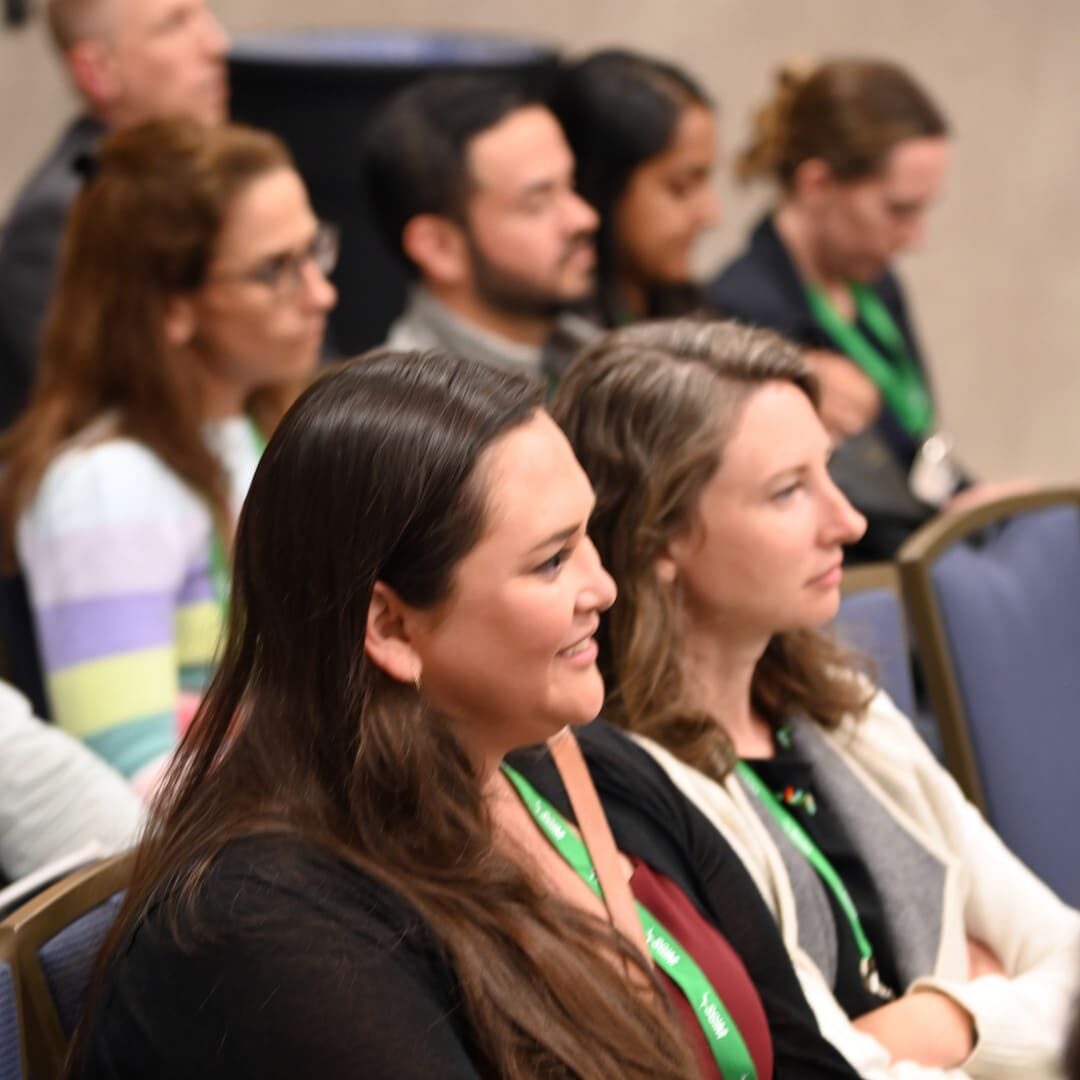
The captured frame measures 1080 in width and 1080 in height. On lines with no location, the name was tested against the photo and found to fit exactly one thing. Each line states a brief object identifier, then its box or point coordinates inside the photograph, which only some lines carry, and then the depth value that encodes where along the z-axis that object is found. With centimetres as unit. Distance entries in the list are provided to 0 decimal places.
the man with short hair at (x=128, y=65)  705
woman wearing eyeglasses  459
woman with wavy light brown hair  346
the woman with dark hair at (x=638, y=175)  683
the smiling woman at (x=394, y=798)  239
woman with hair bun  687
